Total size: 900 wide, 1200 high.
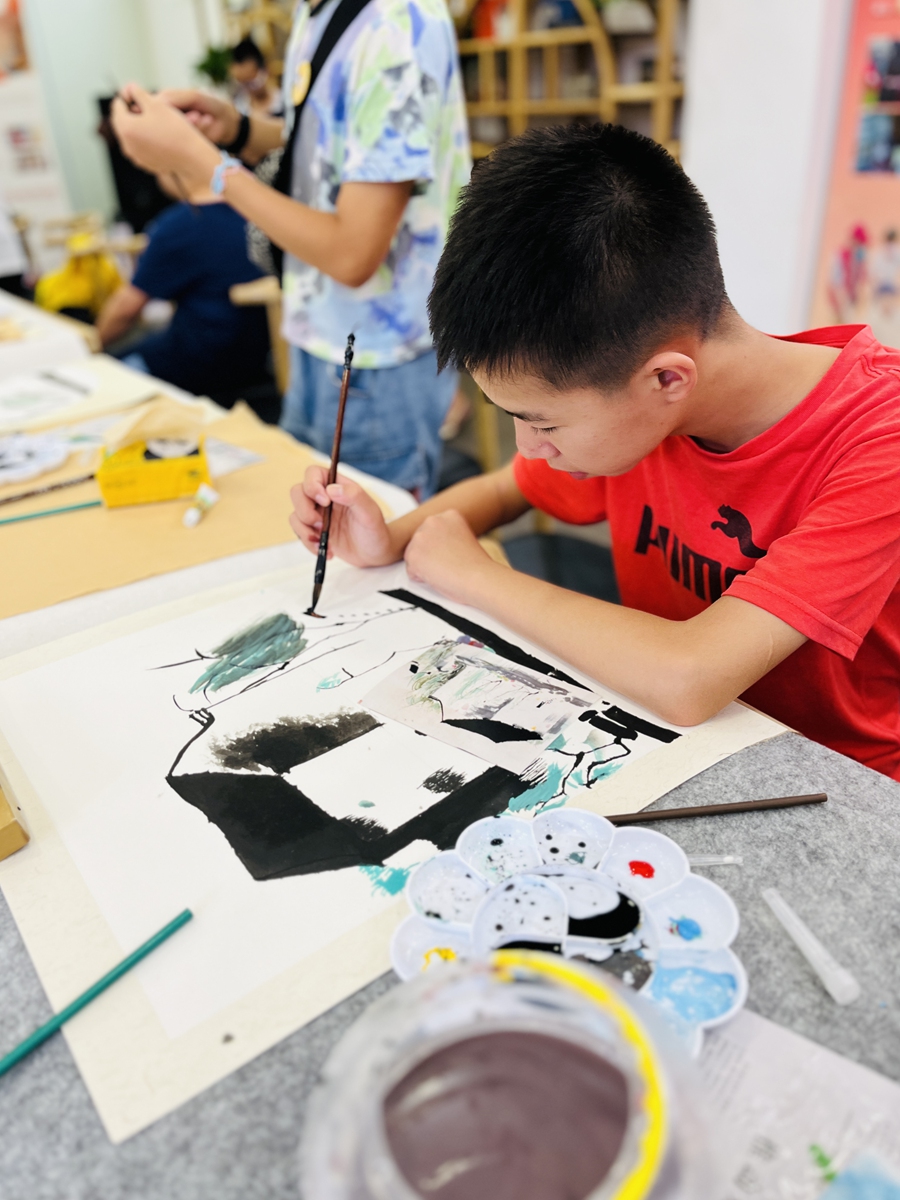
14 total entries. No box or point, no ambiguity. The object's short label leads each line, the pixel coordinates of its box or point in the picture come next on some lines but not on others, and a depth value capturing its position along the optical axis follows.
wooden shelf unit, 2.79
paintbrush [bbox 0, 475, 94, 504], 1.10
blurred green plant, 4.31
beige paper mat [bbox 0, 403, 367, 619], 0.91
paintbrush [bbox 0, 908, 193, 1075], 0.43
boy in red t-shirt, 0.64
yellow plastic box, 1.06
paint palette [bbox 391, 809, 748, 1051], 0.44
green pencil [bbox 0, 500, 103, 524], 1.05
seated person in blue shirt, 2.48
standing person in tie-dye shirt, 1.08
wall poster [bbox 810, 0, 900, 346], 2.23
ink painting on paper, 0.50
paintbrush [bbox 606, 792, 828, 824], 0.54
